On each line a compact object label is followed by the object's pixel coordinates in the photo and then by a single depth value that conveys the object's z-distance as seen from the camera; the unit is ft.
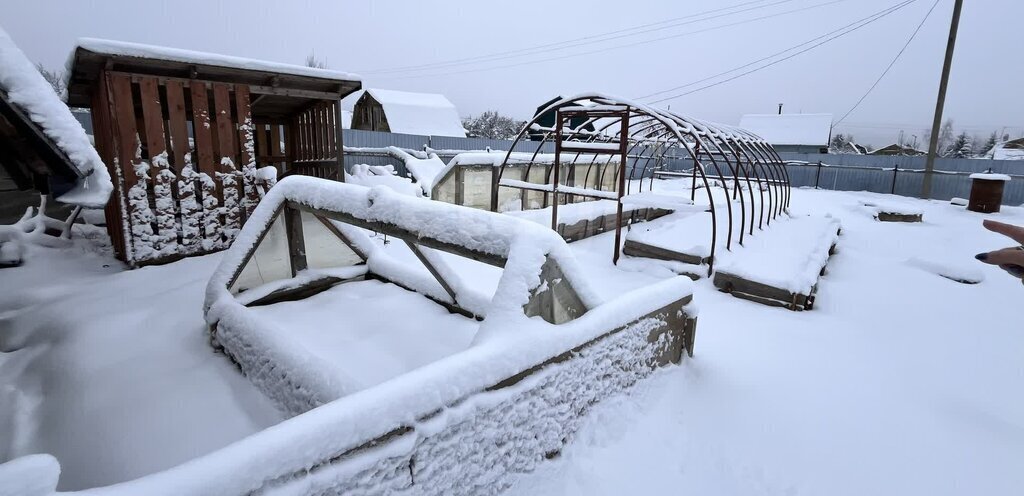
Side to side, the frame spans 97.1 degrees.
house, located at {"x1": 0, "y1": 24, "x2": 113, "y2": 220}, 6.85
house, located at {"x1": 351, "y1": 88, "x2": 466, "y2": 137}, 90.43
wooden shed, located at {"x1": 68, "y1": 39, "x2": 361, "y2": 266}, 16.96
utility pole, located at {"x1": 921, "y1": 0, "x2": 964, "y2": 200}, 46.62
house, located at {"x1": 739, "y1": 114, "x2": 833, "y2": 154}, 107.24
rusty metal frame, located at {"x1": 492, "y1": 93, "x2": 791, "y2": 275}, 21.91
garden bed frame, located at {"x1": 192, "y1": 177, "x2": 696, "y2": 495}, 5.17
